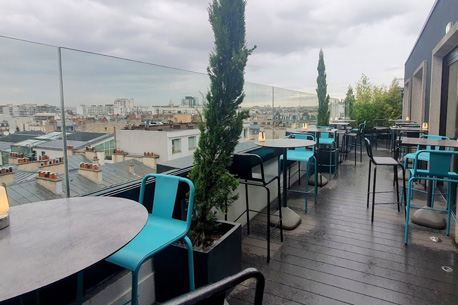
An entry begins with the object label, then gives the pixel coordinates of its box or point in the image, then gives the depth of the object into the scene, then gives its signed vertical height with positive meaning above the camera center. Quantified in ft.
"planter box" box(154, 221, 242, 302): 6.28 -3.22
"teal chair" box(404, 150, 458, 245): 8.82 -1.24
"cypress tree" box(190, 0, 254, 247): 7.47 +0.47
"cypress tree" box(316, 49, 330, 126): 27.91 +3.44
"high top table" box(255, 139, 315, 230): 10.92 -2.43
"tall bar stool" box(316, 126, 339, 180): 18.84 -0.97
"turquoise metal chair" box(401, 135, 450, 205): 12.92 -1.02
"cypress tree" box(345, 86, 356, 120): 44.74 +3.31
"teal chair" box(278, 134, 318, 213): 13.53 -1.32
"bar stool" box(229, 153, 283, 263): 9.13 -1.34
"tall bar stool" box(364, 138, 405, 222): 11.89 -1.47
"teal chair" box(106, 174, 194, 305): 4.57 -1.95
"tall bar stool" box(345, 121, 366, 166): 27.25 -0.56
